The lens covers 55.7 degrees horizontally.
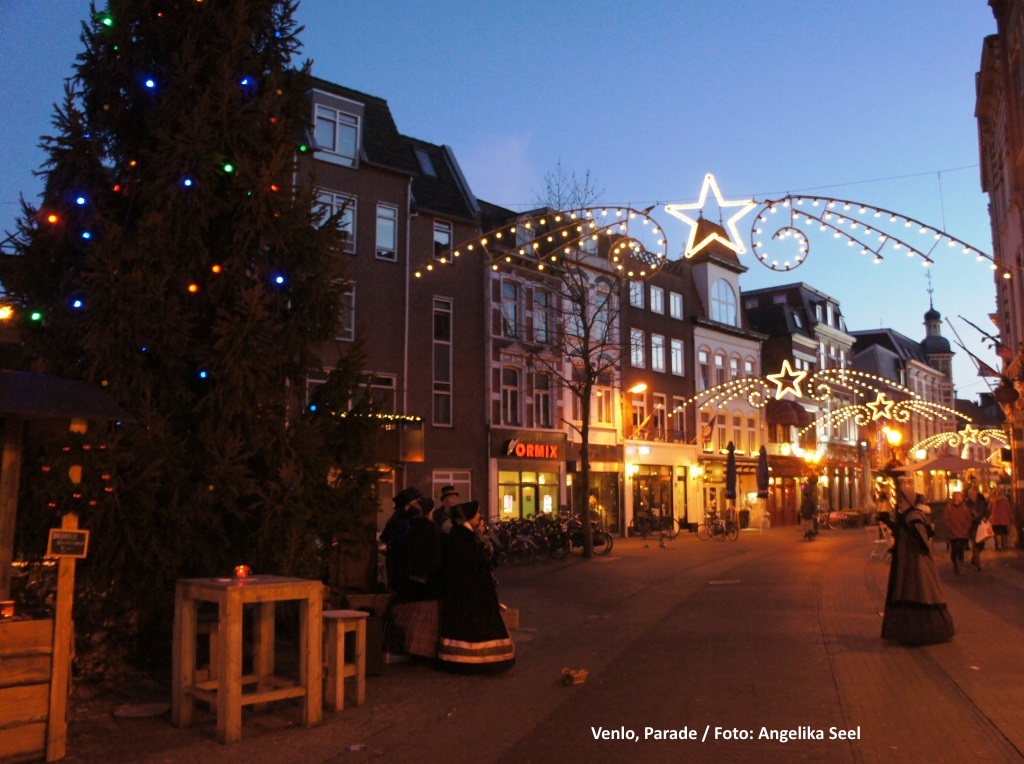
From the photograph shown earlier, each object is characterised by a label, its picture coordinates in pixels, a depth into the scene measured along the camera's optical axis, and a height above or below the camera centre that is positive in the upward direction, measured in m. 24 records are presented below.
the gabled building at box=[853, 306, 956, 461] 75.69 +11.54
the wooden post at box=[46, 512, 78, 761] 5.81 -1.00
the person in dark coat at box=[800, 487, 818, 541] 35.03 -0.49
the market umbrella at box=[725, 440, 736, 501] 33.88 +1.00
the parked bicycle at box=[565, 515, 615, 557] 25.14 -0.97
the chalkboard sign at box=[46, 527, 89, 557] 5.96 -0.27
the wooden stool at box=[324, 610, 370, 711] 7.17 -1.15
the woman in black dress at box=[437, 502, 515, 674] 8.54 -1.02
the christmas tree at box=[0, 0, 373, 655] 7.79 +1.79
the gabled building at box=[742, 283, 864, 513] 54.03 +6.71
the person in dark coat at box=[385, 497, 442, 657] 8.84 -0.87
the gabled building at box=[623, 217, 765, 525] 40.94 +5.25
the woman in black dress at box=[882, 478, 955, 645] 9.89 -0.93
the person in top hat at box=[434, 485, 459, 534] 11.24 +0.07
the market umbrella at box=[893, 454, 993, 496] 25.27 +1.02
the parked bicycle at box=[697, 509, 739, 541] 34.62 -0.97
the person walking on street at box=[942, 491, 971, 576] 18.64 -0.46
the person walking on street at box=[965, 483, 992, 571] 19.19 -0.22
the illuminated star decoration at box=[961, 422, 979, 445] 44.60 +3.33
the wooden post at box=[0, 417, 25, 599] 6.26 +0.06
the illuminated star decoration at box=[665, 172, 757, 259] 12.06 +3.67
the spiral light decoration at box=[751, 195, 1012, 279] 11.41 +3.30
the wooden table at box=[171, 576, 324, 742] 6.27 -1.01
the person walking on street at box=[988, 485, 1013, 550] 23.36 -0.29
